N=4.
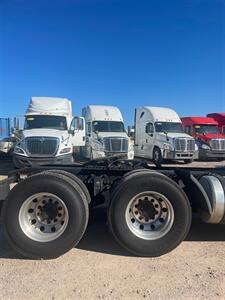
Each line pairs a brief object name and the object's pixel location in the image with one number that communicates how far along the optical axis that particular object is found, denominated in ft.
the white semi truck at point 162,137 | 39.02
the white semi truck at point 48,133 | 27.63
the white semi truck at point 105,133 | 36.83
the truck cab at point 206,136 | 44.49
